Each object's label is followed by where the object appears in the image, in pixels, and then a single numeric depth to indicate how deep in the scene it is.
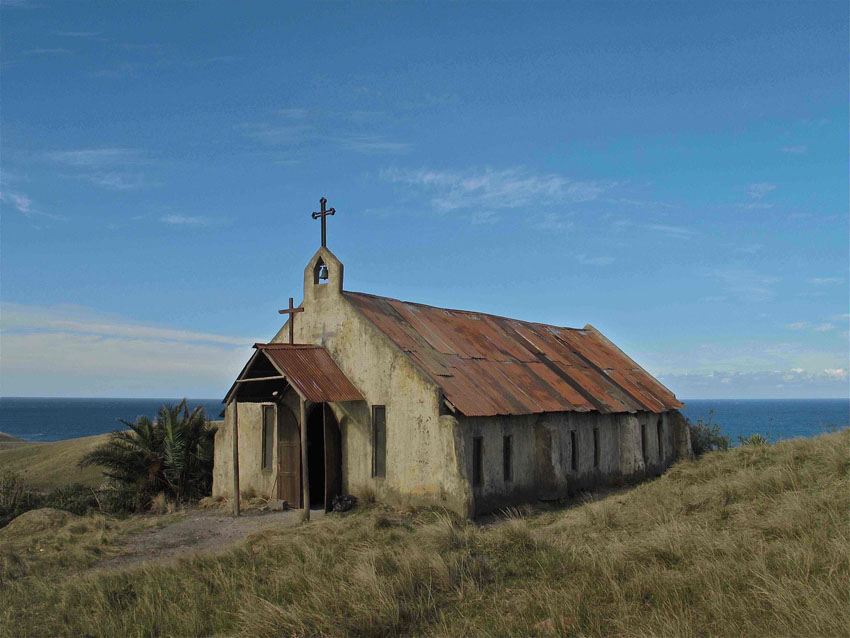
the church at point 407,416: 14.98
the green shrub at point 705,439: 26.22
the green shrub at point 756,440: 22.92
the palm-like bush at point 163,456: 18.30
